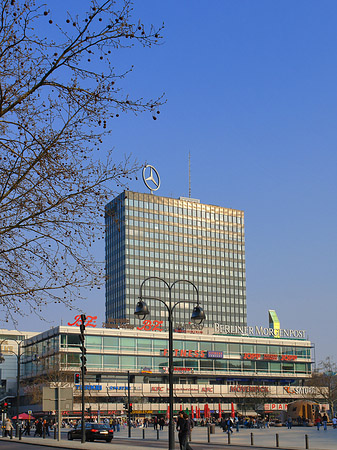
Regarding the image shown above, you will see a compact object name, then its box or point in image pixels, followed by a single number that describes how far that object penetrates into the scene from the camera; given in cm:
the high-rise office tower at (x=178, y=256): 14925
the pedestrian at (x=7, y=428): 5282
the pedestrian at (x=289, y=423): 6845
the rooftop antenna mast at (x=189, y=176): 17085
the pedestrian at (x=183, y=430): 2550
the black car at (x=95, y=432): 4250
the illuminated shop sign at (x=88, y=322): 9971
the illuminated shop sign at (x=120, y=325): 10733
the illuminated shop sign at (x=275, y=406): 11338
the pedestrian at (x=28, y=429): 6238
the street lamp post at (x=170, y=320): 2740
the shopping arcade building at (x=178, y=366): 9925
